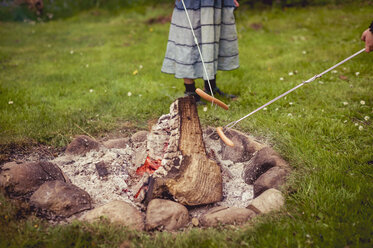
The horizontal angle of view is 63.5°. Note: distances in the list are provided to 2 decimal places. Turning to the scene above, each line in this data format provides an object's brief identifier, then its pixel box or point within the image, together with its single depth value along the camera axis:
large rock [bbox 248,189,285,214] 2.08
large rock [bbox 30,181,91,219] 2.06
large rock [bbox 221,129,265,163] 2.76
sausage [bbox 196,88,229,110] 2.23
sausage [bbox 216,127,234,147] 2.11
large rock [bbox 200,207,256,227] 2.02
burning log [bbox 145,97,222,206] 2.19
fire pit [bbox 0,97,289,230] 2.15
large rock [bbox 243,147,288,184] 2.48
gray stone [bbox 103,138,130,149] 2.94
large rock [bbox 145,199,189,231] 2.01
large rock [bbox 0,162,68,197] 2.14
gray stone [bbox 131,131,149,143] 2.99
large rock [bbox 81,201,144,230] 2.00
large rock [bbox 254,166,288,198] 2.28
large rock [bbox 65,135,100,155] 2.83
